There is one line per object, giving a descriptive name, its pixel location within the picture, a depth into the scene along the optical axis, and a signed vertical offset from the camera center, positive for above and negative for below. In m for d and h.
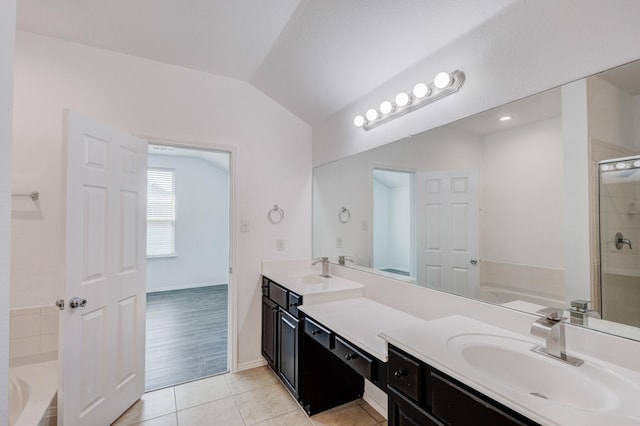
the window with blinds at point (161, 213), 5.35 +0.11
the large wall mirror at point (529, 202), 1.06 +0.08
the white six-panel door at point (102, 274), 1.69 -0.36
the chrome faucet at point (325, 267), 2.70 -0.45
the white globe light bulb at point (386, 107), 1.98 +0.76
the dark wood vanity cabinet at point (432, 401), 0.89 -0.63
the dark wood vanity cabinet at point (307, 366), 2.04 -1.07
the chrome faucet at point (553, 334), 1.08 -0.43
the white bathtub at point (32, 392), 1.56 -1.02
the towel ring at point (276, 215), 2.86 +0.04
